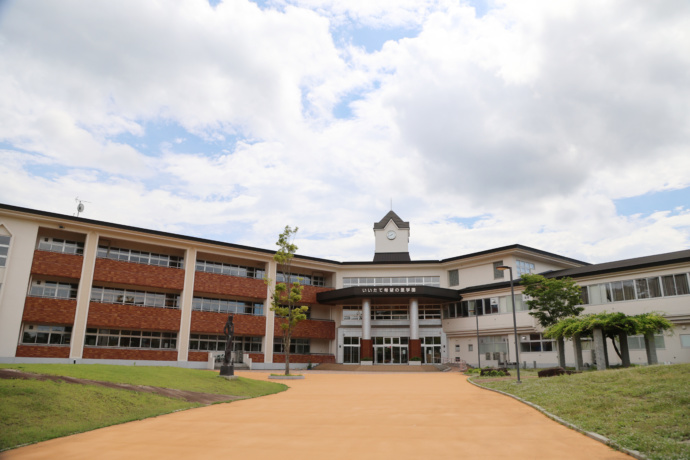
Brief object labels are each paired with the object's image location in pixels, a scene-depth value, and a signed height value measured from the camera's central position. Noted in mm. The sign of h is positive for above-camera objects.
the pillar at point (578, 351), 24875 -318
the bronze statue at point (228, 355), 22859 -773
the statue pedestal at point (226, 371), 22814 -1452
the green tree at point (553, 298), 31641 +3027
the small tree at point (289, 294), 33594 +3213
